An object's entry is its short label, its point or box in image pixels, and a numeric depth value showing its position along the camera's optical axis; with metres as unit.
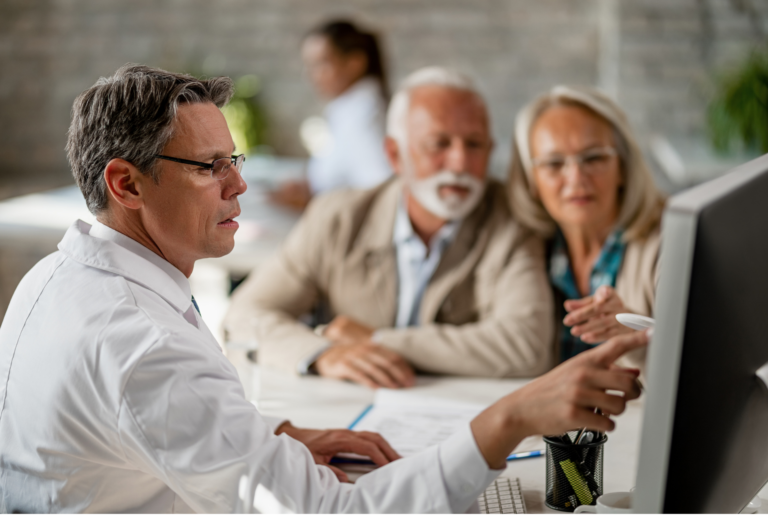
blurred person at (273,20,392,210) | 3.78
